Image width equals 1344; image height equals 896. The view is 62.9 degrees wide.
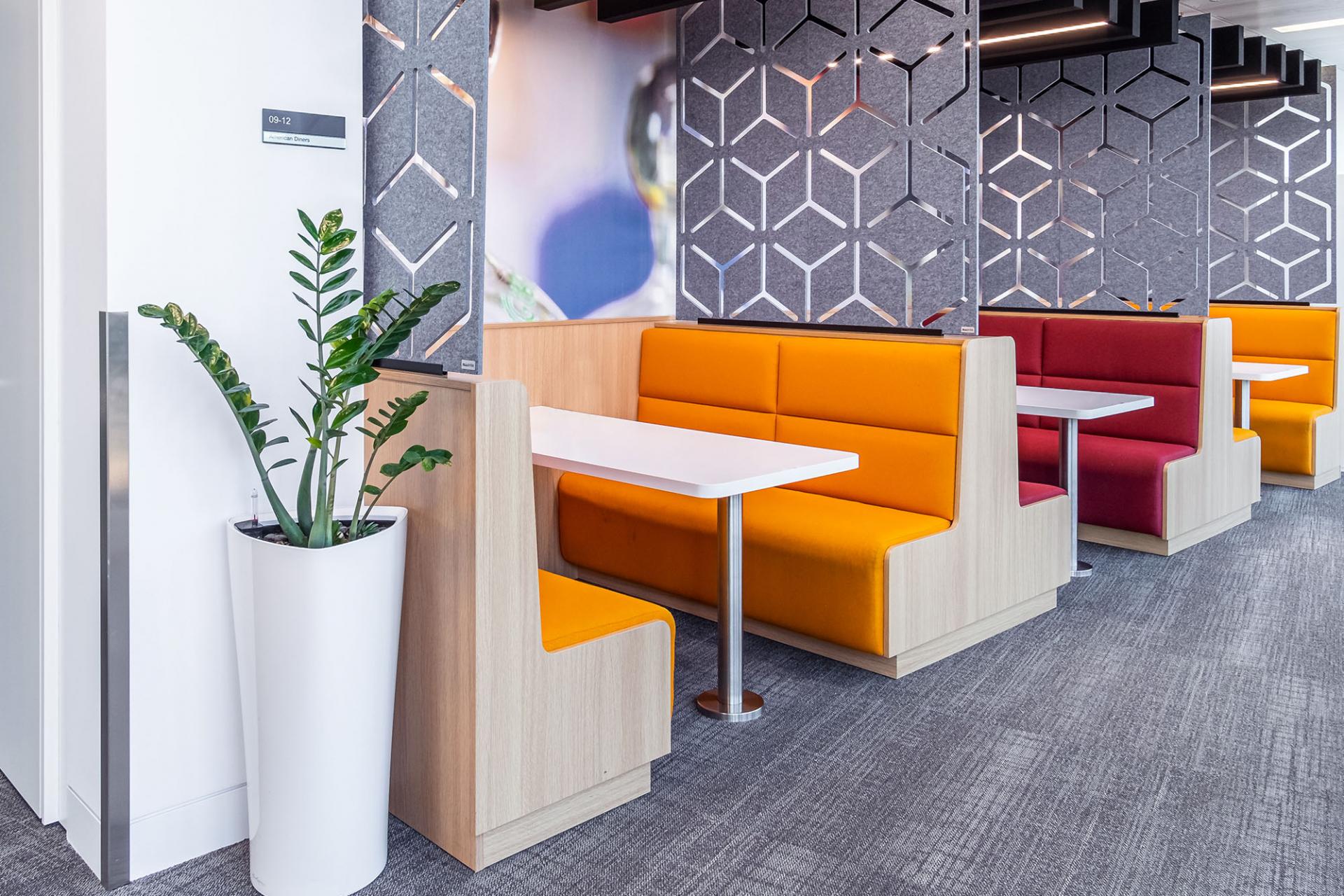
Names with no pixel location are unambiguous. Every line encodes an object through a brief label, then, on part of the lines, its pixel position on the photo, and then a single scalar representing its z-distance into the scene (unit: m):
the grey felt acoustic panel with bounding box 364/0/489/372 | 2.25
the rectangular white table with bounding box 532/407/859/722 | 2.56
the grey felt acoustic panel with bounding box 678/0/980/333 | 3.56
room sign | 2.19
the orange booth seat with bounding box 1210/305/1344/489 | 6.00
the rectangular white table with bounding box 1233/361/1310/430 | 5.14
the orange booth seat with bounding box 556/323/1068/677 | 3.18
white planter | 1.94
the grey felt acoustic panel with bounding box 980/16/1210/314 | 5.11
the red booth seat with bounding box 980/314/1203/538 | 4.63
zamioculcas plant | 1.98
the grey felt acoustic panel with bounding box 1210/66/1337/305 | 6.92
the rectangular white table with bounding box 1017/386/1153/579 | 3.96
